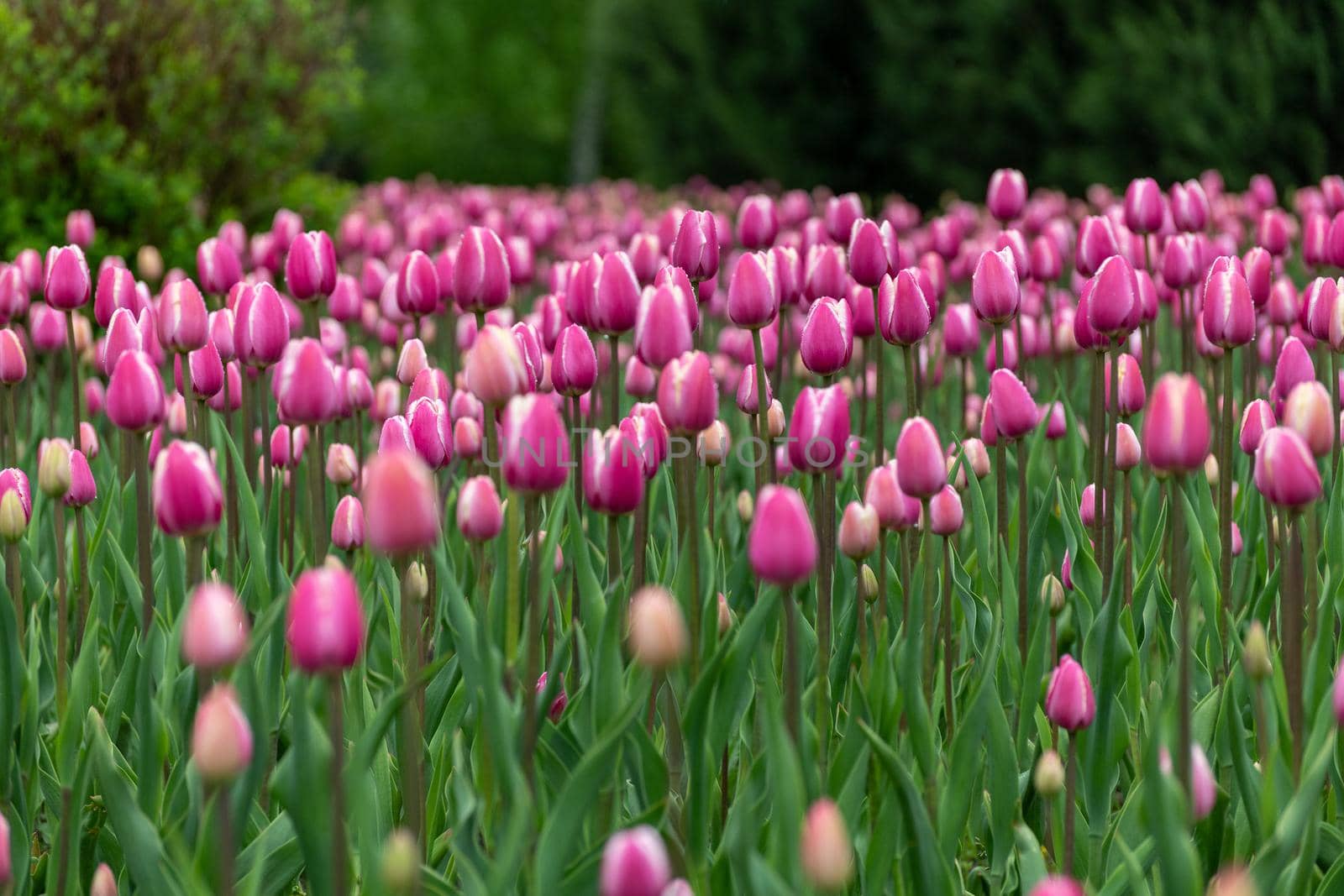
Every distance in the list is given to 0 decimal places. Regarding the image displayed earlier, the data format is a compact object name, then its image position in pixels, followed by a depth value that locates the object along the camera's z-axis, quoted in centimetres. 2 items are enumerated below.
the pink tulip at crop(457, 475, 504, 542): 425
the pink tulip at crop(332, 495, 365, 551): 566
